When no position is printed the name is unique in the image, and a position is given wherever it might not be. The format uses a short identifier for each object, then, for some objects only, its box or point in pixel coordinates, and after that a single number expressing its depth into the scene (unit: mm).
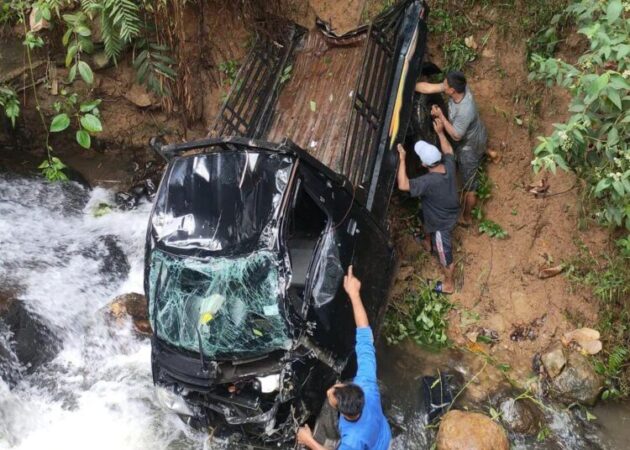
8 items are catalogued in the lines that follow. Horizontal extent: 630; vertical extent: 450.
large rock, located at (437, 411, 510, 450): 4451
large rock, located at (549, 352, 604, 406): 4988
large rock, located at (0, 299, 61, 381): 5484
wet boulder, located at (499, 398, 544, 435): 4844
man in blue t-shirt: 3518
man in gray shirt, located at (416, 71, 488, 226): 5480
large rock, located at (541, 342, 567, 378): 5090
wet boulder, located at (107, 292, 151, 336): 5805
